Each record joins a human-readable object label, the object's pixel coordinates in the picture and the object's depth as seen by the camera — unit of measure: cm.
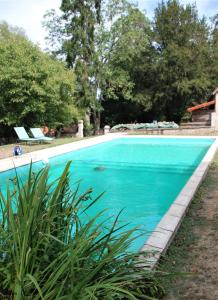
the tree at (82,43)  2262
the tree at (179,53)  2594
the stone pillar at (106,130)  2299
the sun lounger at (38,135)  1478
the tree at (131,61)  2580
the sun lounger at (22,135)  1420
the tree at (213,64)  2725
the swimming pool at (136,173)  701
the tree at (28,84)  1533
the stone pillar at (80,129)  2227
